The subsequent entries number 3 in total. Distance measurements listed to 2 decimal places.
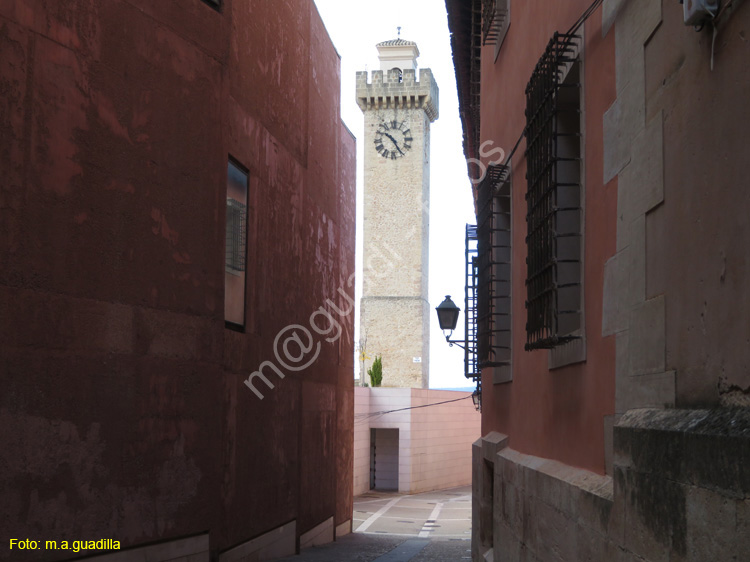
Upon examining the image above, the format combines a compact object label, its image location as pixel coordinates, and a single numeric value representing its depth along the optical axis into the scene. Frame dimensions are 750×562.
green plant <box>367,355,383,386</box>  40.72
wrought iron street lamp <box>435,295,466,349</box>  14.15
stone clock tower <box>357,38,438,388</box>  54.56
